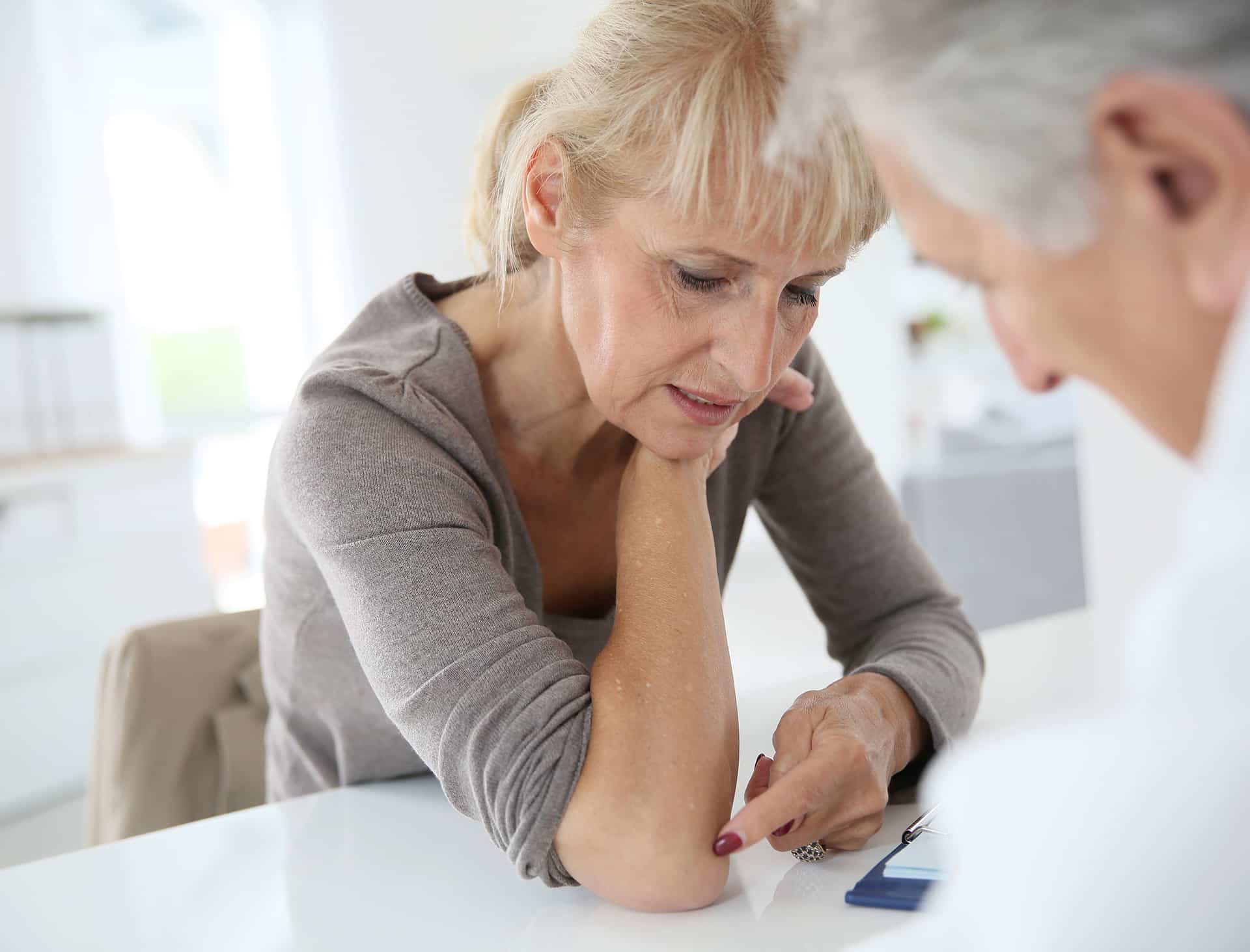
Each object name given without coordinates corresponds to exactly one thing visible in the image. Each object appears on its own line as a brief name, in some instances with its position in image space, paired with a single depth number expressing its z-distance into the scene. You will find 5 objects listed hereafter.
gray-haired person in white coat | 0.48
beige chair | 1.56
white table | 0.88
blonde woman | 0.94
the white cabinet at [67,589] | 3.26
